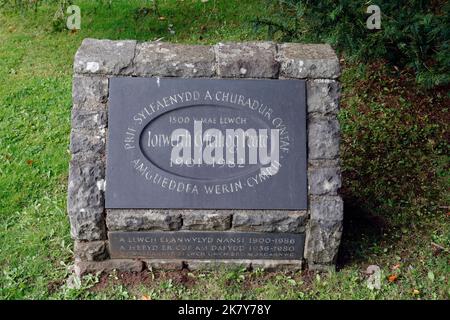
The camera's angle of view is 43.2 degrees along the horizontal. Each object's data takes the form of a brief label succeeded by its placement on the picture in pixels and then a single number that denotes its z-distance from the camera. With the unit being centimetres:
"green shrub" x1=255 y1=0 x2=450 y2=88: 420
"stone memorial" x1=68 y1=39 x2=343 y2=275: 320
